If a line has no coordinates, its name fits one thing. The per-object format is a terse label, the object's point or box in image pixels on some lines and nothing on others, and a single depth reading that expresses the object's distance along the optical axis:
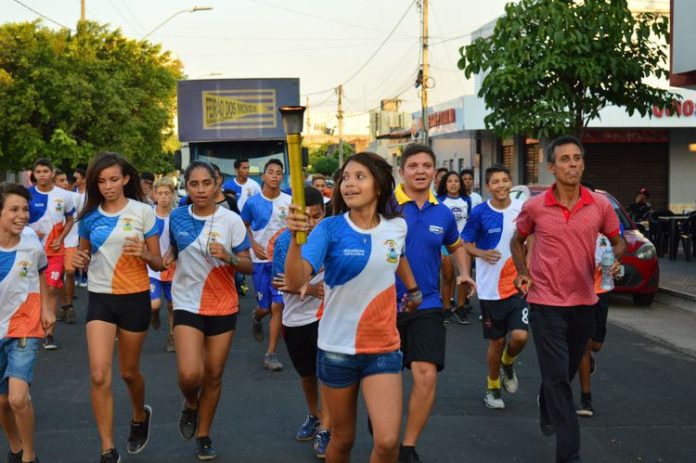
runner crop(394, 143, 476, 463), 6.07
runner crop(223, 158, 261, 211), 14.34
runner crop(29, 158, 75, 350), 12.24
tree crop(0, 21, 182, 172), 31.09
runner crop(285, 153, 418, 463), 4.88
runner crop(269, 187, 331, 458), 6.85
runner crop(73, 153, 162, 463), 6.17
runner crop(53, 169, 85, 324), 12.71
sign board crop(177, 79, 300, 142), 20.47
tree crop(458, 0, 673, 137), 15.97
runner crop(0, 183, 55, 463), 5.91
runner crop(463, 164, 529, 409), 7.86
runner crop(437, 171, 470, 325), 12.79
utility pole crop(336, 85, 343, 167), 76.29
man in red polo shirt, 6.11
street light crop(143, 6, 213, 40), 32.34
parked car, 14.06
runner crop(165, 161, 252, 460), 6.37
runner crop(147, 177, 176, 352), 10.52
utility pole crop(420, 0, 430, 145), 35.09
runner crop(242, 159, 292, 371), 9.89
